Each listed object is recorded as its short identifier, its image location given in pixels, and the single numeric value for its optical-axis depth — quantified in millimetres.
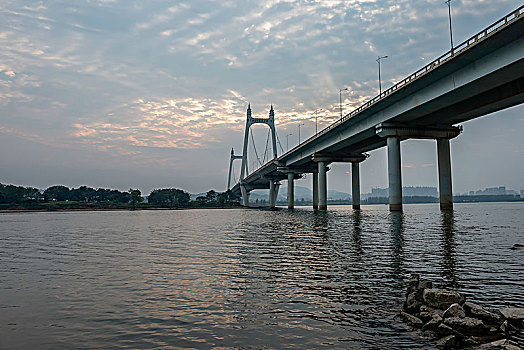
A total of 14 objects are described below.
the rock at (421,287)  9172
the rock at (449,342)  6992
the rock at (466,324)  7462
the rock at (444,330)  7465
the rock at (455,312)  7924
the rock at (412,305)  8898
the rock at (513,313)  7941
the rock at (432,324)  7757
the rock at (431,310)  8266
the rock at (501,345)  6500
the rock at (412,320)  8117
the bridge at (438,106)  36562
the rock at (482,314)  7859
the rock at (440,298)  8547
